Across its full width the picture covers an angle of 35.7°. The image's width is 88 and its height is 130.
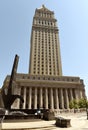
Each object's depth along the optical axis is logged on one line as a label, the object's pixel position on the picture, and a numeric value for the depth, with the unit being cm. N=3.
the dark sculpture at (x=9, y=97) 2528
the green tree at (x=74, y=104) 6349
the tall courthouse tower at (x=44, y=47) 9194
